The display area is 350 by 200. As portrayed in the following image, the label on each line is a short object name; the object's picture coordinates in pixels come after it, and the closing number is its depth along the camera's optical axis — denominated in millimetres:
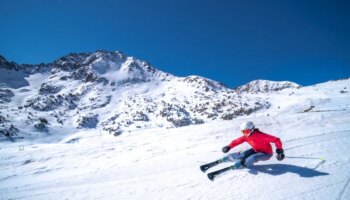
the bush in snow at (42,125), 82750
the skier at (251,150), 6645
